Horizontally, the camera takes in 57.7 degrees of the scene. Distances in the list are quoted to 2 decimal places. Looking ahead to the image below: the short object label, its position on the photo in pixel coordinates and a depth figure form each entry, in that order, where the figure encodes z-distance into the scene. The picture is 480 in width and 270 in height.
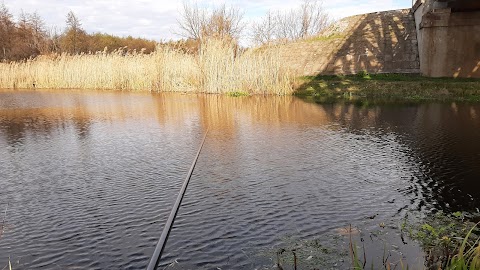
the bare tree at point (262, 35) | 41.66
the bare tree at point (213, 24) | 32.66
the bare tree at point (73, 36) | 42.63
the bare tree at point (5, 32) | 38.39
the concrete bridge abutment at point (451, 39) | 16.78
